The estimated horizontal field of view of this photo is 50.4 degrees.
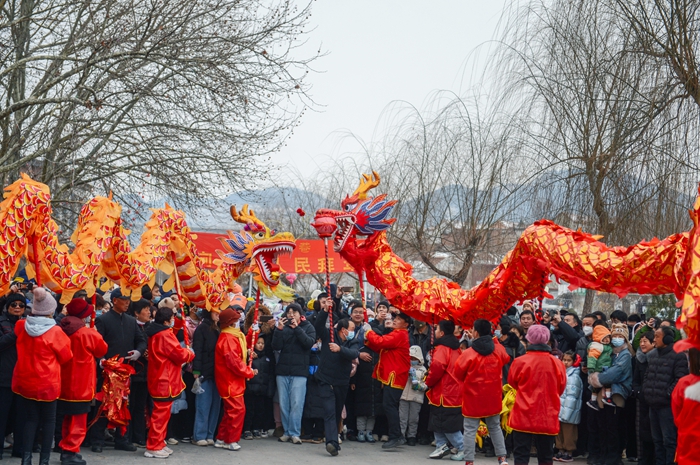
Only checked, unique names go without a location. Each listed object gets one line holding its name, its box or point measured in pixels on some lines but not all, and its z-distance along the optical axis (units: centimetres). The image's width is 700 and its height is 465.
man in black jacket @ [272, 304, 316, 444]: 955
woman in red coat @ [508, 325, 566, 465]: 741
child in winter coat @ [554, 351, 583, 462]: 938
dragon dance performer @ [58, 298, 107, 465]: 741
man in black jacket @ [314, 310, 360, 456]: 915
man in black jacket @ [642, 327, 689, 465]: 817
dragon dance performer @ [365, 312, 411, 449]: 957
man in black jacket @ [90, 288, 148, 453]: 831
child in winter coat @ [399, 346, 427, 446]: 969
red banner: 1644
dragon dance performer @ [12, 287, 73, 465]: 686
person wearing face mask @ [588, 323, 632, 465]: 895
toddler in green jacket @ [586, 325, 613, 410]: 905
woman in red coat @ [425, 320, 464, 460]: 912
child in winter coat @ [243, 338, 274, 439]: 978
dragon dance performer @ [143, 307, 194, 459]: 833
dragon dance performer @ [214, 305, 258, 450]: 899
